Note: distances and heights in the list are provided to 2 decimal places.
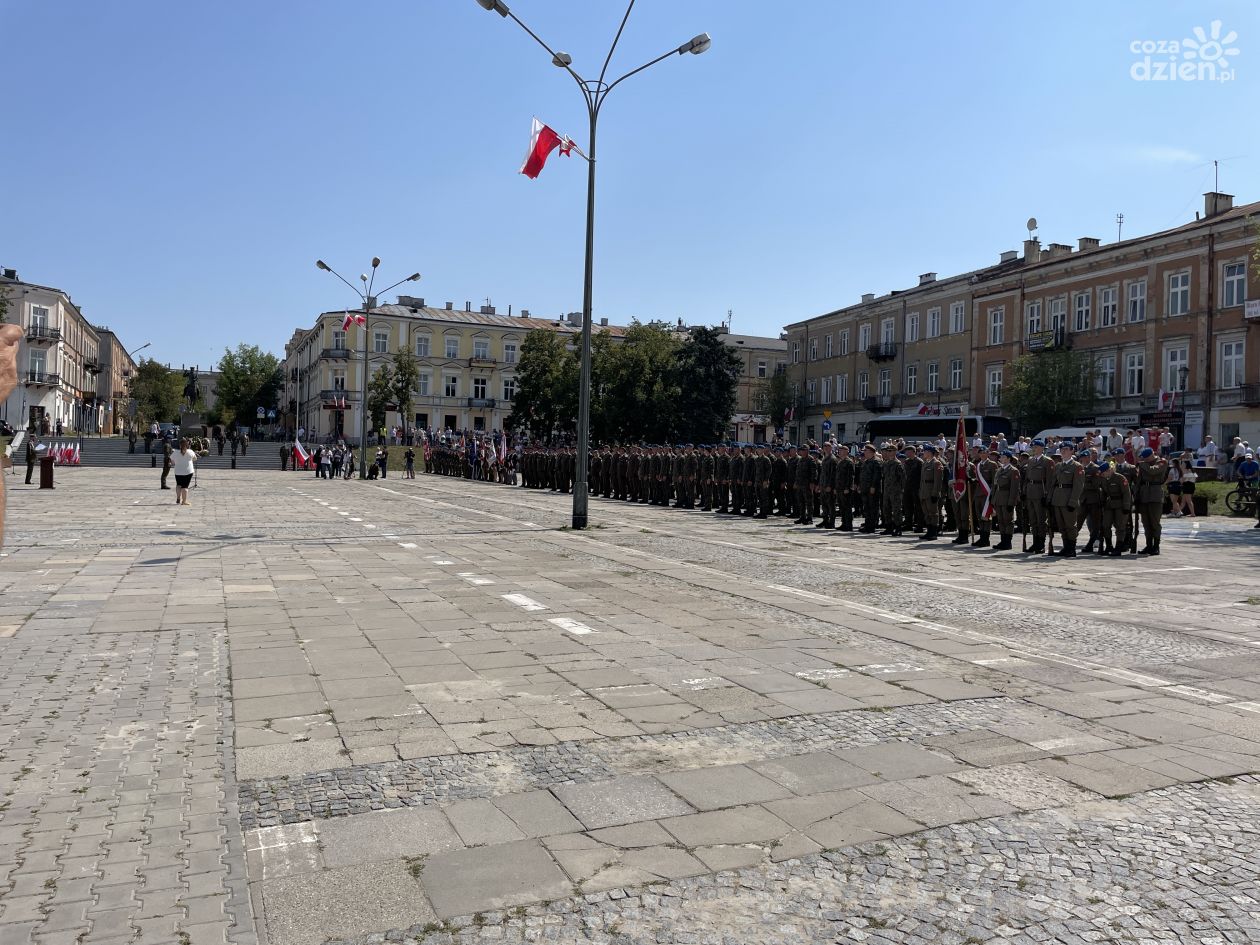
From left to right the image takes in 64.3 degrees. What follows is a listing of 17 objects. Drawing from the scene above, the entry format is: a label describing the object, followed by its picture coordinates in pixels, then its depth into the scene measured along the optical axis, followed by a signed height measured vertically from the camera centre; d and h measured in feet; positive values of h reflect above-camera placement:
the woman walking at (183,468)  79.00 -1.96
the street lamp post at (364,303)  144.15 +21.45
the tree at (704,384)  204.33 +14.94
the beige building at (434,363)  308.60 +27.38
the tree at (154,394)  307.37 +15.41
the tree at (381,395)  241.96 +13.13
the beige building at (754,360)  308.81 +30.71
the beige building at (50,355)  219.61 +20.89
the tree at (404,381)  240.94 +16.68
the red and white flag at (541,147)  65.05 +20.03
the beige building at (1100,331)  139.33 +22.92
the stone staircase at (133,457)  174.60 -2.54
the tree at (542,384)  222.69 +15.67
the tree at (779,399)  237.25 +14.11
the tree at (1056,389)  151.02 +11.68
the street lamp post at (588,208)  62.13 +15.50
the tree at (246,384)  406.62 +25.01
